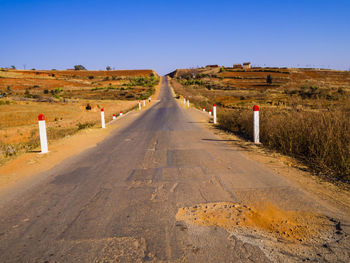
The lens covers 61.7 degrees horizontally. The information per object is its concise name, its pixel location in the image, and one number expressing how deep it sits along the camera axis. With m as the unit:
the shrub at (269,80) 84.24
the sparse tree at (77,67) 162.62
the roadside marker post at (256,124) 9.51
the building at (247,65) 158.38
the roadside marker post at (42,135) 8.84
